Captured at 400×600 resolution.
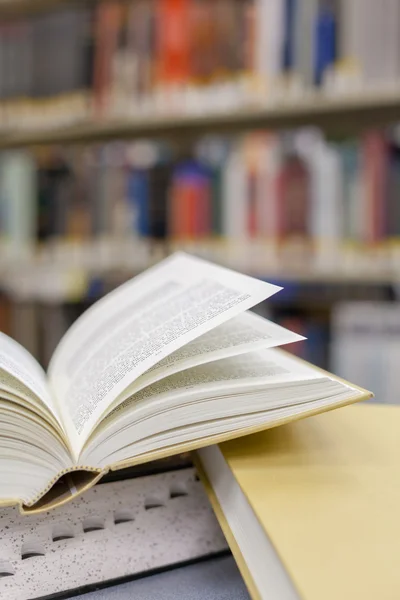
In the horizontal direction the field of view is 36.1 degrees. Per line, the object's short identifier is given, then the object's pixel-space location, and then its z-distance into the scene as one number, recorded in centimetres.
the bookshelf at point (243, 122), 135
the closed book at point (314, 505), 28
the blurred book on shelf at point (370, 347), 124
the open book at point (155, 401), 36
